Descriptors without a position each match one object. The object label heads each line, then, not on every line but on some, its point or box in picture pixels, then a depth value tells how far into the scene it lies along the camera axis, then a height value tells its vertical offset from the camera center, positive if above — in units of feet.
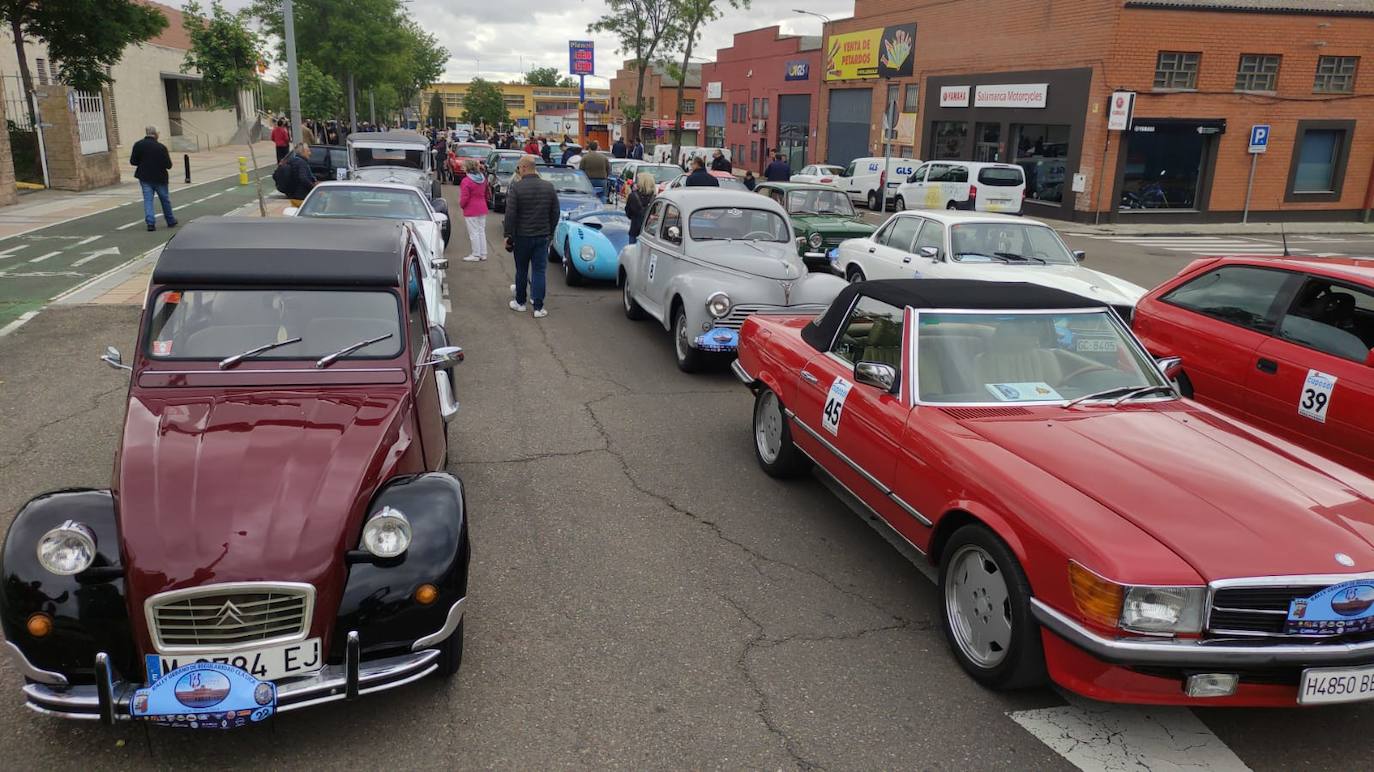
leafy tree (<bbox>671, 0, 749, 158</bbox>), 136.39 +17.94
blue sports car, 45.24 -4.79
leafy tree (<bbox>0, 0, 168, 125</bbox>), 73.15 +7.72
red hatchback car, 18.54 -3.91
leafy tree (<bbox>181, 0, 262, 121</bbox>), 66.85 +5.94
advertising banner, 125.29 +13.50
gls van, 87.97 -3.08
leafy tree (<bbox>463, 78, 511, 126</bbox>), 342.64 +12.44
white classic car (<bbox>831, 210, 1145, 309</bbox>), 32.27 -3.65
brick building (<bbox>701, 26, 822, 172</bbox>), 156.76 +9.16
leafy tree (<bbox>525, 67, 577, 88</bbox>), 483.92 +32.49
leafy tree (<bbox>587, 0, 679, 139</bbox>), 141.90 +17.77
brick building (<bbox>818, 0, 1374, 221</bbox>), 92.53 +5.73
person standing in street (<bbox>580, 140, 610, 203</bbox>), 68.03 -1.76
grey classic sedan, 29.76 -4.09
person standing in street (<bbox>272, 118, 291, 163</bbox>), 86.69 -0.56
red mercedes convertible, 11.07 -4.51
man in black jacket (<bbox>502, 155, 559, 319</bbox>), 35.91 -2.96
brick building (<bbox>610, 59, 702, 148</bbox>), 227.61 +9.63
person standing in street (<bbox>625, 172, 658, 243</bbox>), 43.27 -2.51
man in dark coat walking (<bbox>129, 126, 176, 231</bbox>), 54.85 -2.08
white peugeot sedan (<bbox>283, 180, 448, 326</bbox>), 36.26 -2.70
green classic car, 46.73 -3.28
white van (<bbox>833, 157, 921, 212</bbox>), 103.40 -2.78
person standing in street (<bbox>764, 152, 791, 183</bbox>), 65.98 -1.62
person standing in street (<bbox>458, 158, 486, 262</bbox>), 49.01 -2.94
